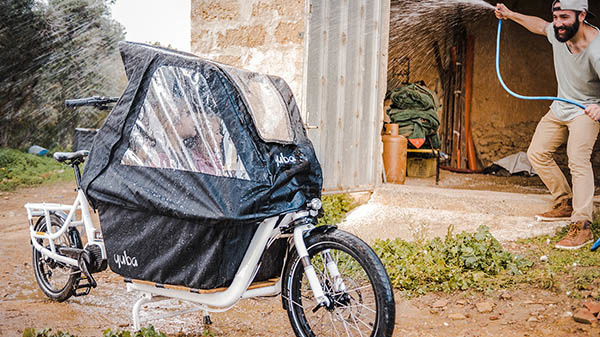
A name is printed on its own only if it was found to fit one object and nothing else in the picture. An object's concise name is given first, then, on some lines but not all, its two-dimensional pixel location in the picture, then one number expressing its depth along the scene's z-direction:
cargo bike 2.64
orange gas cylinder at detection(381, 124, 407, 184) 6.79
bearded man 4.16
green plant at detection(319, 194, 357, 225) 5.63
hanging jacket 7.41
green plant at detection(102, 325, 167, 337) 2.66
